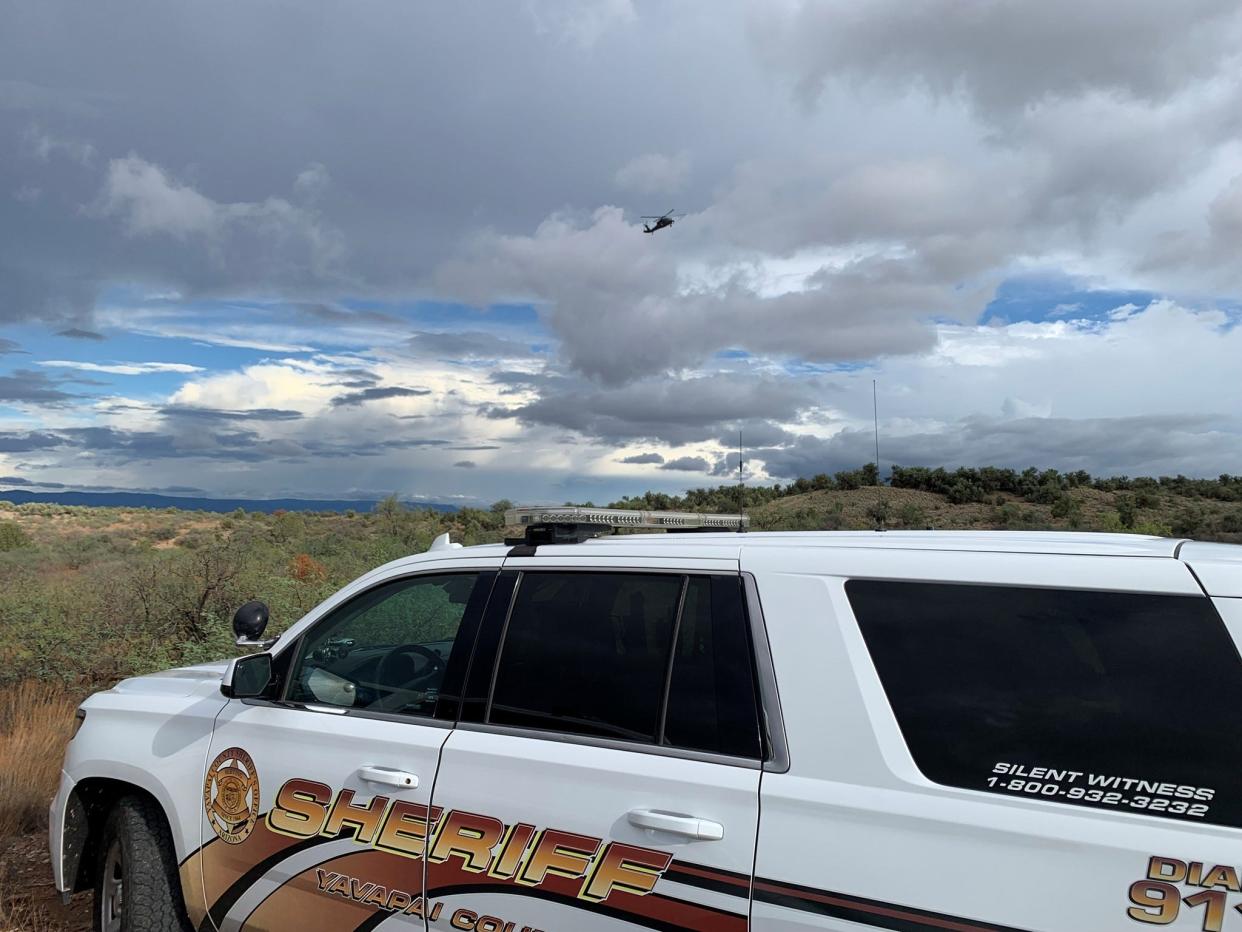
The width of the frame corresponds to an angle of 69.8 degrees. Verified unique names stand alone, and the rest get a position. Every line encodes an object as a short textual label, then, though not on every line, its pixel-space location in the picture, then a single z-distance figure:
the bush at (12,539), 27.83
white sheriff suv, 1.98
